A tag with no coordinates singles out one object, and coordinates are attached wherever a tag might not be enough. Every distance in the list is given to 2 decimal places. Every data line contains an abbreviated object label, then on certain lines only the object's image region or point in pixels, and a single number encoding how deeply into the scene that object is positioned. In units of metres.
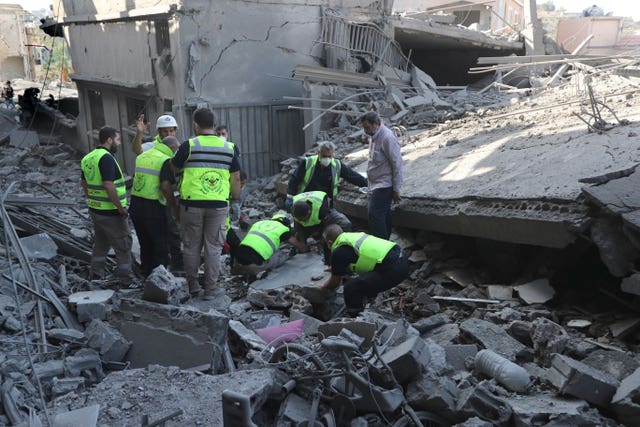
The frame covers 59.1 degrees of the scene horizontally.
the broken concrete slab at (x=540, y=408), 3.27
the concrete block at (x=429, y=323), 4.65
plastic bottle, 3.62
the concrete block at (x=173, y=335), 3.99
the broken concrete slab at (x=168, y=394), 3.27
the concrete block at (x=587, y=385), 3.46
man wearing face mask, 6.69
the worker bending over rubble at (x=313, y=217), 5.95
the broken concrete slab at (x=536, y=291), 5.04
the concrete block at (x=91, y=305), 4.76
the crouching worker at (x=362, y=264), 4.91
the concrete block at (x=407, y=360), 3.48
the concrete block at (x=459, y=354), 4.06
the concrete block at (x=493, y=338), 4.12
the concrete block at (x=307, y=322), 4.59
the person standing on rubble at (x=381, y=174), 6.11
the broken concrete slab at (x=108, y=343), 4.10
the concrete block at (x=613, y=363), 3.77
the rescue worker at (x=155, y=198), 5.51
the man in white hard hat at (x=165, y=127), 5.88
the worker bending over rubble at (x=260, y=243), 5.65
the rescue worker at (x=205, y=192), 5.12
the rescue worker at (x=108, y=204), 5.50
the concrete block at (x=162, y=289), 4.61
